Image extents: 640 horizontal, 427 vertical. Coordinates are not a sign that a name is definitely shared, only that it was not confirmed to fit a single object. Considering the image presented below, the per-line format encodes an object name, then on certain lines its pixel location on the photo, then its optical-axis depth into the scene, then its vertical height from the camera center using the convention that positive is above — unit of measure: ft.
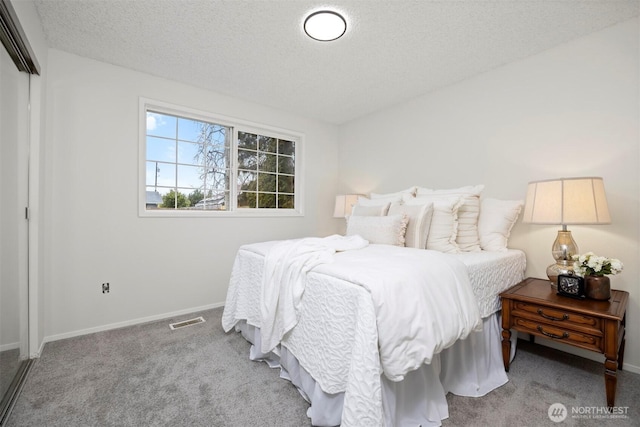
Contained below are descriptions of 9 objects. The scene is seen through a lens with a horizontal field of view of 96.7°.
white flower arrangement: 5.65 -1.02
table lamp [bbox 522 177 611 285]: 5.77 +0.15
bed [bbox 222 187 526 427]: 3.93 -1.77
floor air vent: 8.78 -3.63
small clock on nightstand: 5.77 -1.46
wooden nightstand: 4.95 -2.02
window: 9.78 +1.71
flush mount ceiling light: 6.48 +4.40
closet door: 5.10 -0.18
